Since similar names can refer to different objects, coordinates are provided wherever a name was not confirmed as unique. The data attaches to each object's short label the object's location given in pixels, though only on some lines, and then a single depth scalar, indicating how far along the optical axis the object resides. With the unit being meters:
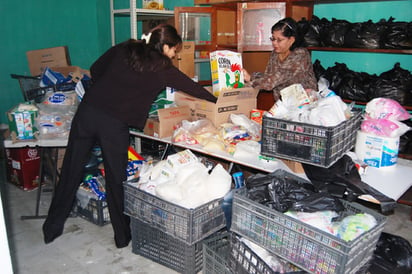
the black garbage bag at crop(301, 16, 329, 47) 3.92
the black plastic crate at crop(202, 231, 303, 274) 1.97
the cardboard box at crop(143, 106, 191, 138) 3.01
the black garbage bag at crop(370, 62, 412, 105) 3.52
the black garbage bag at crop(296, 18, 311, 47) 3.89
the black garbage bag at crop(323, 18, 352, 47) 3.75
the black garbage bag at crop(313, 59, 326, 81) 4.06
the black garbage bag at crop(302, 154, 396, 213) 1.94
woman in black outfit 2.46
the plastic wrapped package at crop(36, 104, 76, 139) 3.21
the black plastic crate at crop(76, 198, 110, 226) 3.16
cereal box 2.99
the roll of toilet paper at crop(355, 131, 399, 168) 2.20
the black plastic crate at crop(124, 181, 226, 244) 2.25
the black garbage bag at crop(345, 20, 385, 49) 3.54
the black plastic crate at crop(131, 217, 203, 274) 2.45
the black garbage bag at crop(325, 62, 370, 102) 3.77
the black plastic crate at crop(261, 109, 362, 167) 1.96
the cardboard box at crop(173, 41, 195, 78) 3.86
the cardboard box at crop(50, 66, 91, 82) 3.91
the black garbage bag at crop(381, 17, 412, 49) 3.37
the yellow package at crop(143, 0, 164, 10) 4.26
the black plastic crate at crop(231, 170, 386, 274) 1.63
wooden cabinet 3.99
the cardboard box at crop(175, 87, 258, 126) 2.95
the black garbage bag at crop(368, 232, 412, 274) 2.20
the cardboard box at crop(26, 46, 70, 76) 4.45
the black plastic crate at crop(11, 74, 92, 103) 3.57
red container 3.95
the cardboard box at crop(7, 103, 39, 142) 3.14
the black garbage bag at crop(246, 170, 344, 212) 1.86
